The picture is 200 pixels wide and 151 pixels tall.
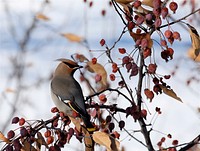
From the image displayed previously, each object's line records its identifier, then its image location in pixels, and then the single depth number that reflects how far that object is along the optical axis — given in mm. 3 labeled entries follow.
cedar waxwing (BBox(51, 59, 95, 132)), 6756
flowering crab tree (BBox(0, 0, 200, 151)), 6523
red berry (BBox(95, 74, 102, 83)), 6724
